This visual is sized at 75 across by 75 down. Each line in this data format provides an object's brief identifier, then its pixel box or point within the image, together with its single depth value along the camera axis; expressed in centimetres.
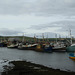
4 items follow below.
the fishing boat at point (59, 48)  5973
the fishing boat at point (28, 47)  7698
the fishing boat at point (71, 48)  5643
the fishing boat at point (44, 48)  5948
